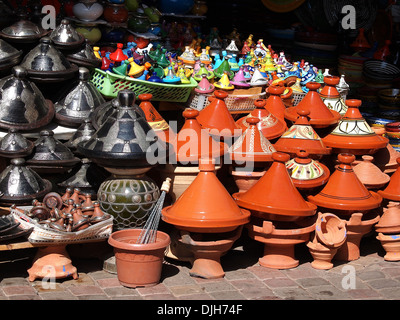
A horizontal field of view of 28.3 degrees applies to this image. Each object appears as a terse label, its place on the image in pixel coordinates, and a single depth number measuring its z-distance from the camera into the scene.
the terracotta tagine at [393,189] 6.63
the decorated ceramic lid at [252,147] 6.40
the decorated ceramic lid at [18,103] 6.39
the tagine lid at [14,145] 6.08
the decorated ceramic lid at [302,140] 6.67
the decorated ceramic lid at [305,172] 6.36
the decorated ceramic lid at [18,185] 5.94
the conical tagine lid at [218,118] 6.72
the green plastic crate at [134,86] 7.06
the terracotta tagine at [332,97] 7.49
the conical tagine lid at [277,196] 5.97
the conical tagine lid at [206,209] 5.74
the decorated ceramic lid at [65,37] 6.96
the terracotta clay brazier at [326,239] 6.14
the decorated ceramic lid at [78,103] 6.77
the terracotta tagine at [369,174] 6.70
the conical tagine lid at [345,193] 6.26
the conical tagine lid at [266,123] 6.83
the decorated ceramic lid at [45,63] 6.70
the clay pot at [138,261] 5.57
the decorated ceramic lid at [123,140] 5.83
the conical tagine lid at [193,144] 6.26
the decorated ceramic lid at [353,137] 6.80
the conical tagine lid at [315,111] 6.99
